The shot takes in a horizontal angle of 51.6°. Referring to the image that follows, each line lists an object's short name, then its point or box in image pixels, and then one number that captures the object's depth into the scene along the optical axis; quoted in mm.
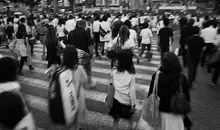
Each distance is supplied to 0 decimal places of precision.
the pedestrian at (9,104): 2129
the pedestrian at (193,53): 6449
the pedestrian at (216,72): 6638
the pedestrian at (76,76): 3297
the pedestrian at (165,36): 8578
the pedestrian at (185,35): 8347
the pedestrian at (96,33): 10805
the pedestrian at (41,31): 10344
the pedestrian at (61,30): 11680
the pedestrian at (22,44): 7962
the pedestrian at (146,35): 9953
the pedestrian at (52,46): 6462
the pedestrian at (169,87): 2836
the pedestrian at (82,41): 5882
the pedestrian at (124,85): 3464
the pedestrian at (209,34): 8531
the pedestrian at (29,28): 10938
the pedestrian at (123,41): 5734
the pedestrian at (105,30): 10531
